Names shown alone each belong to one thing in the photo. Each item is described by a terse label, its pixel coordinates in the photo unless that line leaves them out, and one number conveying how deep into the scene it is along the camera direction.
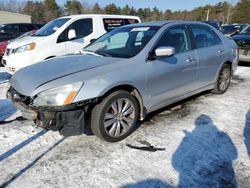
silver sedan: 2.26
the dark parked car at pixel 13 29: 7.89
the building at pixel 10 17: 27.49
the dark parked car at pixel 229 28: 11.41
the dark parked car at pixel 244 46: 6.38
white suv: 4.77
